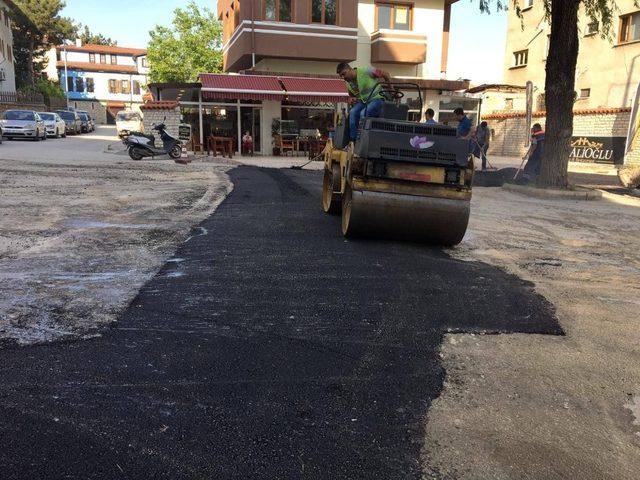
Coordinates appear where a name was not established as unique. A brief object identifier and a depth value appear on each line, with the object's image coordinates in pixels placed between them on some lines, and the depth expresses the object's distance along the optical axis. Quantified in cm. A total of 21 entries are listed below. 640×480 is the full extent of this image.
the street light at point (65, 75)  6862
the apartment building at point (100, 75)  7231
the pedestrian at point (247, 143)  2327
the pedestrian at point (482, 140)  1820
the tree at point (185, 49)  4131
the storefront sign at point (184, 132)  2251
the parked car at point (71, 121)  3623
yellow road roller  624
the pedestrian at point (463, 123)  1384
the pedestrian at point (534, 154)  1642
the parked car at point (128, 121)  2947
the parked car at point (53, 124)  2959
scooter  1820
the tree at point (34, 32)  5475
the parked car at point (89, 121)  4072
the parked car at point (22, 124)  2606
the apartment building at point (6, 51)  4359
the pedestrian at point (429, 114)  1164
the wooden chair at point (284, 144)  2395
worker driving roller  709
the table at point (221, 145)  2169
